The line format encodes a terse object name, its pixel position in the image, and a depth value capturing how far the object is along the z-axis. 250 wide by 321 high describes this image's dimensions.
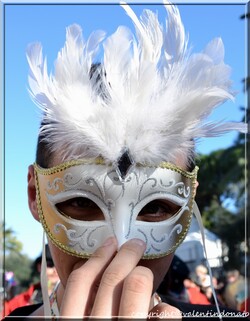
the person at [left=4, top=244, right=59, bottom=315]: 2.75
